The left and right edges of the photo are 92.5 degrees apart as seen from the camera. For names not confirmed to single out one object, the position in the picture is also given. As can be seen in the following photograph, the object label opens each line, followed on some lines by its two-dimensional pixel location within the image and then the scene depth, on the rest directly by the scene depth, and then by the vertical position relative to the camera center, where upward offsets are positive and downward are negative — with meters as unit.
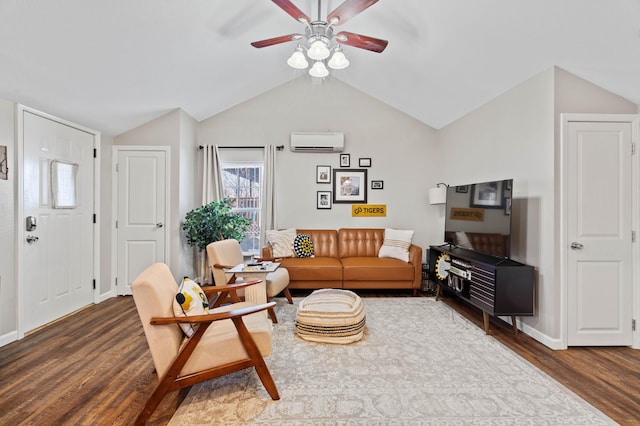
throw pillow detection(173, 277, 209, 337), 1.82 -0.57
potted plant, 4.23 -0.18
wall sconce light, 4.58 +0.27
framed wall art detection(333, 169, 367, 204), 5.04 +0.43
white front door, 2.95 -0.08
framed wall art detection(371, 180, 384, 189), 5.05 +0.47
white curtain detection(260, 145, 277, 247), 4.89 +0.32
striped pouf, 2.73 -0.99
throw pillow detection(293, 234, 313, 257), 4.50 -0.50
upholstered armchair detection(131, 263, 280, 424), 1.70 -0.78
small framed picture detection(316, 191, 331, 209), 5.04 +0.22
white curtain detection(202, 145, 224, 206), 4.86 +0.63
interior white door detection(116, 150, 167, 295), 4.16 +0.00
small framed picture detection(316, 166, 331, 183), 5.04 +0.63
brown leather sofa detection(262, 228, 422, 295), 4.14 -0.82
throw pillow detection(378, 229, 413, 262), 4.42 -0.48
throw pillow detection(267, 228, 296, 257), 4.45 -0.44
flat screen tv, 2.96 -0.05
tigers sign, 5.05 +0.05
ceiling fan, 2.14 +1.42
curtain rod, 4.97 +1.06
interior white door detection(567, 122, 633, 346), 2.67 -0.22
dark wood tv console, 2.78 -0.69
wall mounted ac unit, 4.86 +1.13
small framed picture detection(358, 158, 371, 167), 5.05 +0.83
